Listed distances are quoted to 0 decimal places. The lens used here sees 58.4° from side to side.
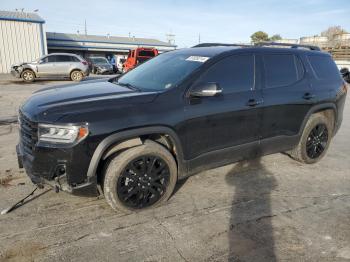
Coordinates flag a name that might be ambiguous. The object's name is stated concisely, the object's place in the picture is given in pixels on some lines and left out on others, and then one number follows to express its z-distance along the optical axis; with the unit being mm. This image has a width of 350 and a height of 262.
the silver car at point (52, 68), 17484
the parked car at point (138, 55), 19766
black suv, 2926
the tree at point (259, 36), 61000
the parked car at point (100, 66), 25500
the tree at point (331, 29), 58438
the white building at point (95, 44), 39281
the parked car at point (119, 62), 27562
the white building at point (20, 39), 27266
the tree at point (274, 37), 61094
